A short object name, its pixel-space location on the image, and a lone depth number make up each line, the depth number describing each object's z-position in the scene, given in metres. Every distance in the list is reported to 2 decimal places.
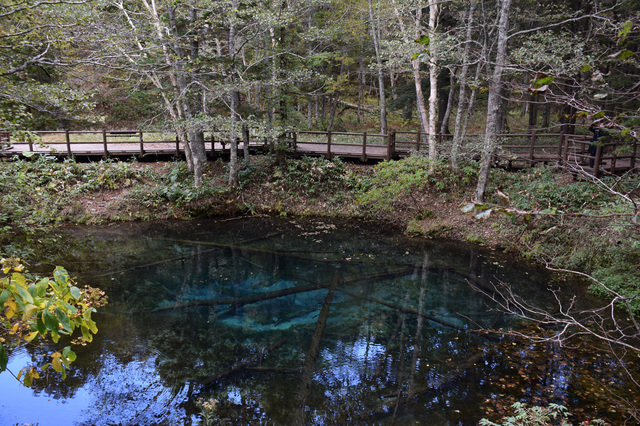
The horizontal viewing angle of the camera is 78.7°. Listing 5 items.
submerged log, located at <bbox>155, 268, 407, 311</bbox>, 8.79
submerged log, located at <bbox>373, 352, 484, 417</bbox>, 5.65
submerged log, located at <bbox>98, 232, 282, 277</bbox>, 10.37
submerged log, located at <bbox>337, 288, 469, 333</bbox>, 7.99
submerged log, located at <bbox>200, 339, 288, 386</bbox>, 6.29
